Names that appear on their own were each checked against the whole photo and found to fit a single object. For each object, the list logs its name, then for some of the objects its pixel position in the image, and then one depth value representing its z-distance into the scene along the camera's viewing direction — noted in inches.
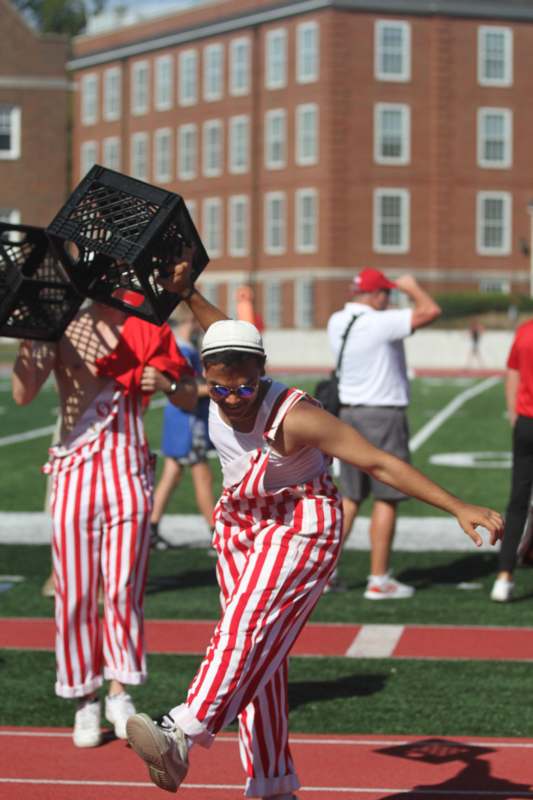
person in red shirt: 395.2
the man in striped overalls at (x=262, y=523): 198.5
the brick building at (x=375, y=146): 2655.0
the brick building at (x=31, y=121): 2787.9
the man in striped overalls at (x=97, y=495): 269.3
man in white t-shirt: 406.0
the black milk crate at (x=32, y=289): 250.1
